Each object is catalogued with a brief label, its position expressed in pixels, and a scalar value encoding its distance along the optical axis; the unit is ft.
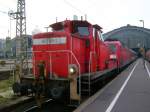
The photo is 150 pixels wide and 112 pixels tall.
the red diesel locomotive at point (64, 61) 29.13
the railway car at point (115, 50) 73.55
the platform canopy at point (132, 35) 318.04
